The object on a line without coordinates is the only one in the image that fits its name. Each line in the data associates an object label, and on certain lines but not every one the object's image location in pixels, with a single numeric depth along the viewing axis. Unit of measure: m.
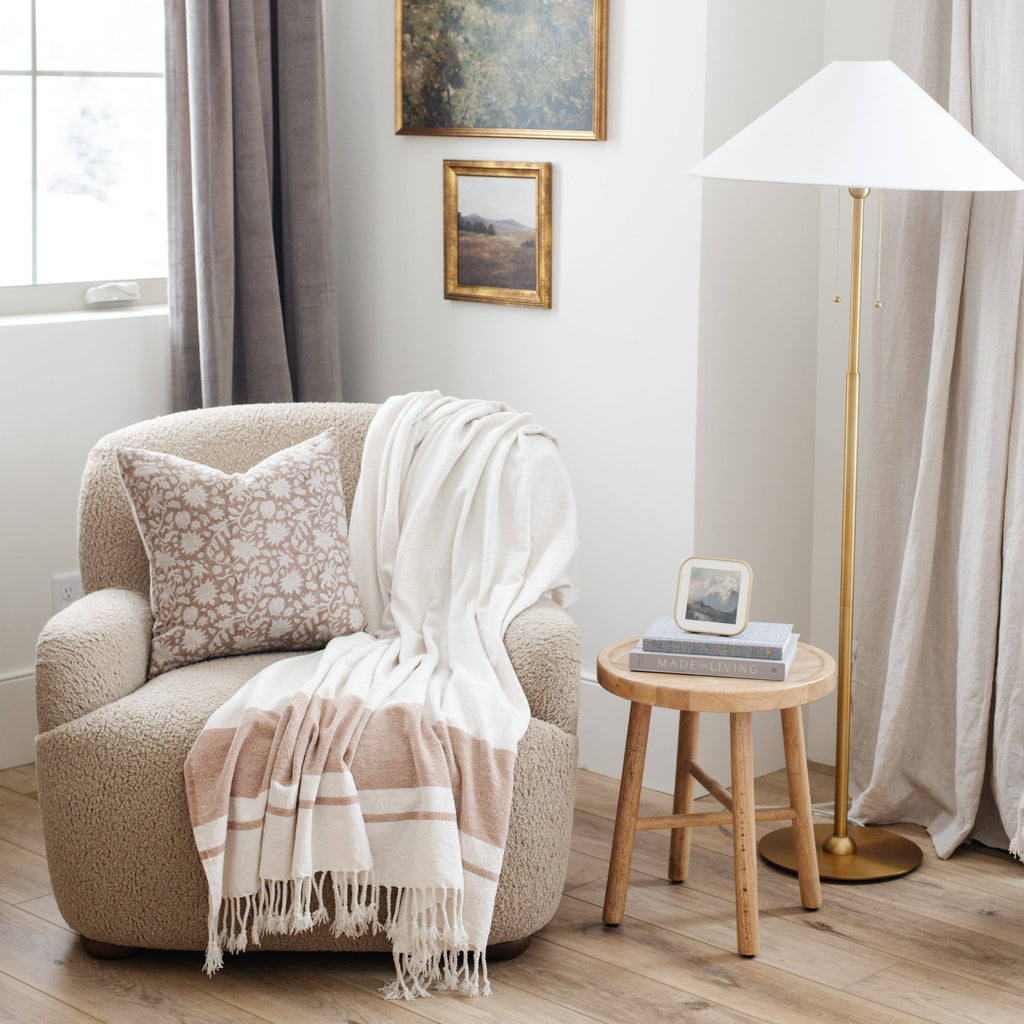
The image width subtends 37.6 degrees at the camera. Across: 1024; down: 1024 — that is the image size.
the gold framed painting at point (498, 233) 3.32
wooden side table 2.39
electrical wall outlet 3.38
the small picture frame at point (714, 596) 2.51
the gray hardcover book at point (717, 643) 2.45
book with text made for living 2.44
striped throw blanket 2.28
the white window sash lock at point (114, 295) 3.48
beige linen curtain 2.81
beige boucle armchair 2.33
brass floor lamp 2.46
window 3.33
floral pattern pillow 2.60
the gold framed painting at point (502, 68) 3.17
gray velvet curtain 3.35
